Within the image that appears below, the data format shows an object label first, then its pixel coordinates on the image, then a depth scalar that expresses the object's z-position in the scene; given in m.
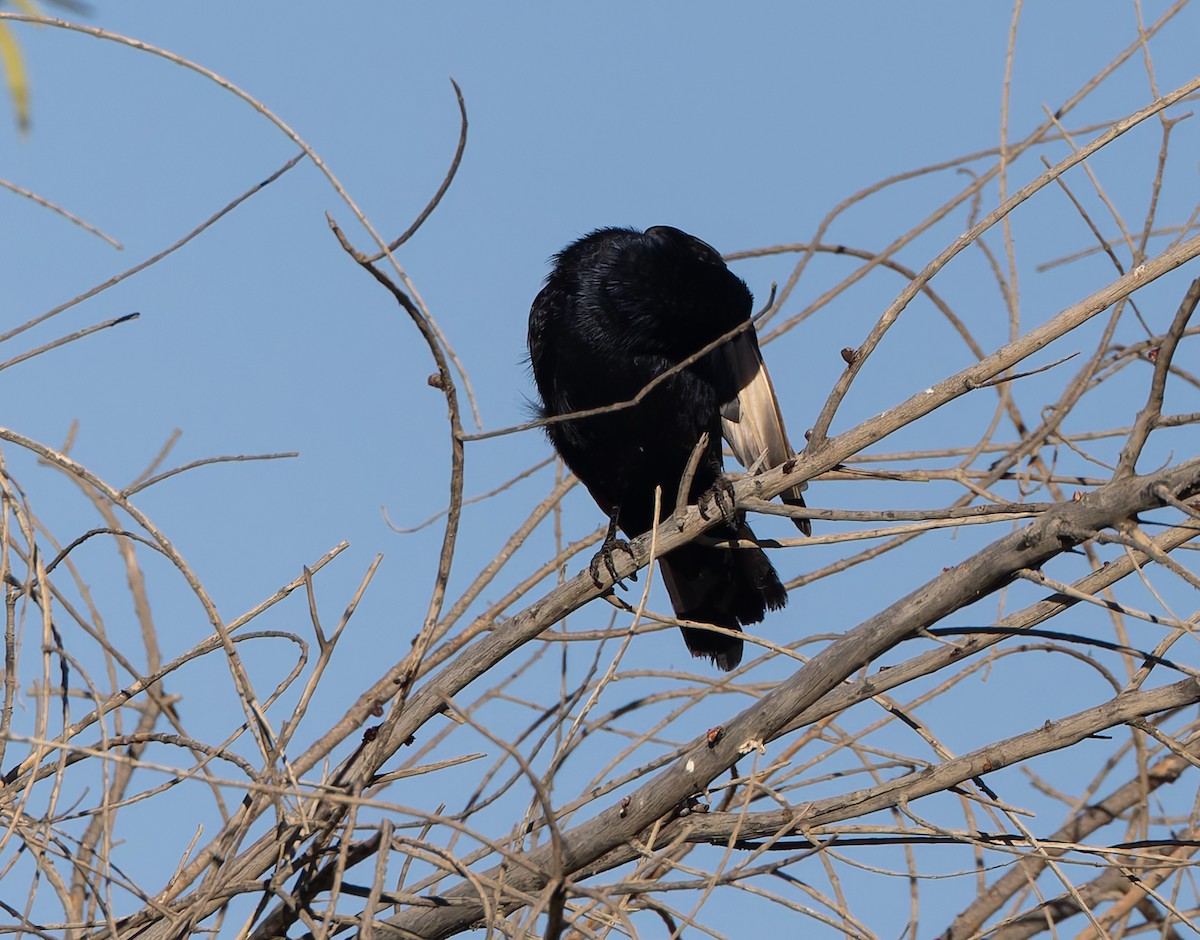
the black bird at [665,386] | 8.82
